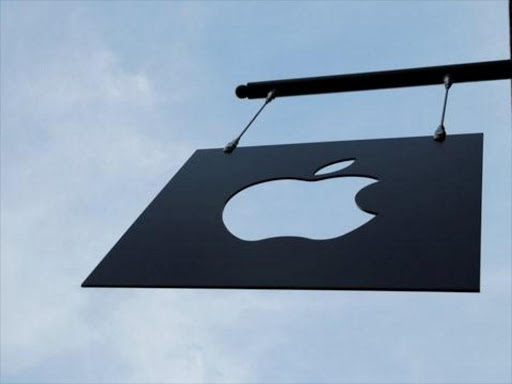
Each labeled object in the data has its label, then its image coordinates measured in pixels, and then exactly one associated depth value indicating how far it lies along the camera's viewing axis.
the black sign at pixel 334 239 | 1.69
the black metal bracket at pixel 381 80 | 2.55
